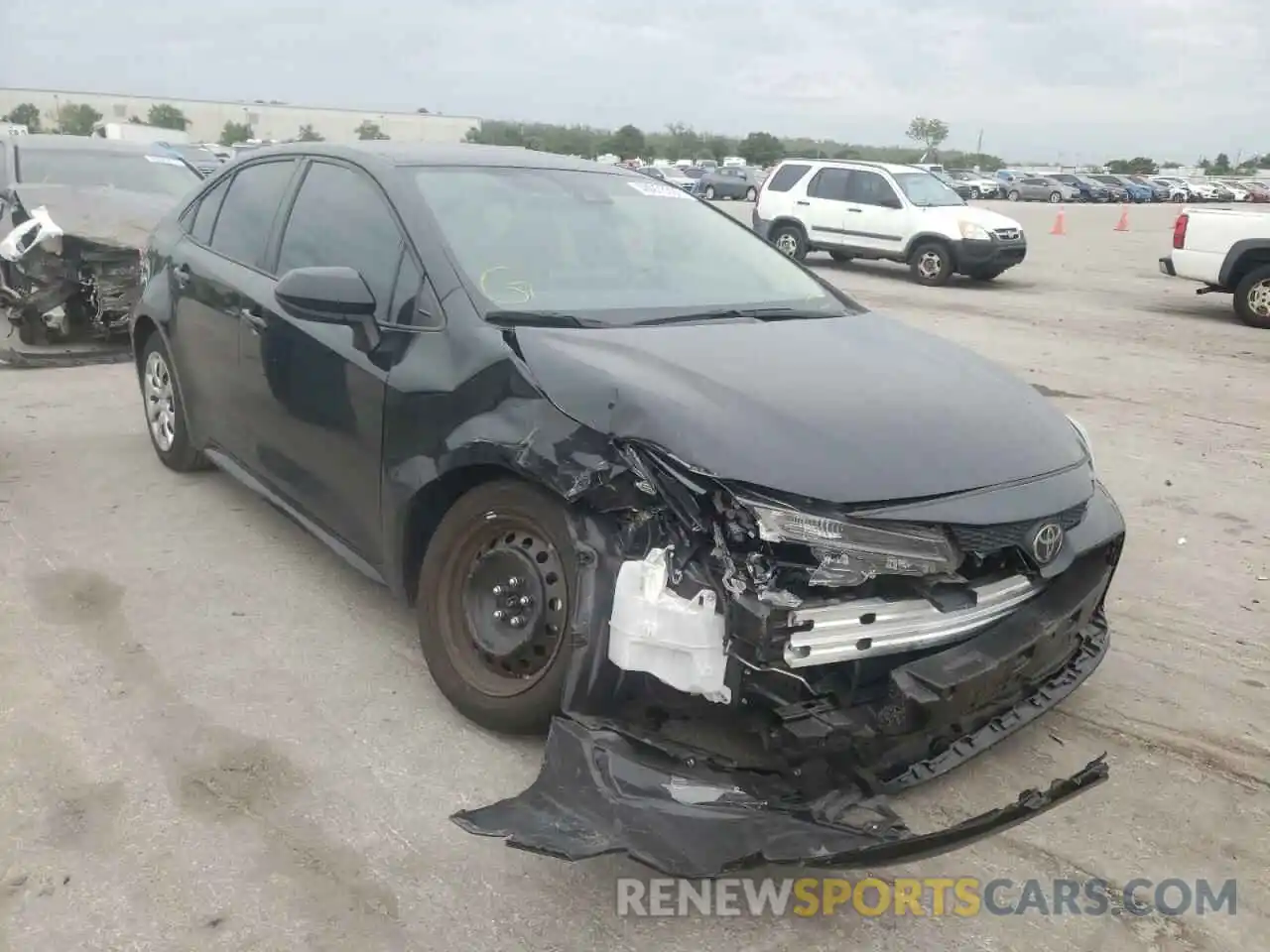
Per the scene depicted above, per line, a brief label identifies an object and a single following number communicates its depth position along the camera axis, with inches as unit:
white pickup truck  491.2
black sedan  100.3
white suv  631.2
